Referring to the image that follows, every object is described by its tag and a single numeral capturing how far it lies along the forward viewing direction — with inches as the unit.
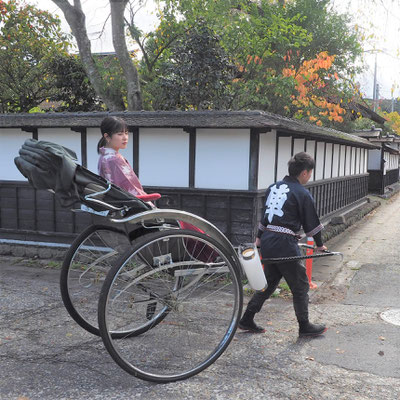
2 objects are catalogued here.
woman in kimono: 167.8
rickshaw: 137.7
